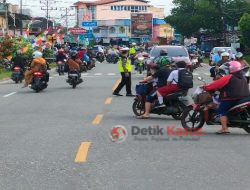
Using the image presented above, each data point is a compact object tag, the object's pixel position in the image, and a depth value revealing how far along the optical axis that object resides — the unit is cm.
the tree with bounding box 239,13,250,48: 6044
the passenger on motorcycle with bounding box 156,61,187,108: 1415
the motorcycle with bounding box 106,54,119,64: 6006
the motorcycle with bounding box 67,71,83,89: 2517
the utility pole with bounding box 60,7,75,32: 12700
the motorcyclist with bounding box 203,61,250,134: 1192
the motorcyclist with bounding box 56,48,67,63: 3675
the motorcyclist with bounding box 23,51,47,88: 2319
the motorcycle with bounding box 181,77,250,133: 1189
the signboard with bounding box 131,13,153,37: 13312
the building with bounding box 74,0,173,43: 14638
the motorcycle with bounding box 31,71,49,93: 2325
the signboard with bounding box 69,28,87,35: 8681
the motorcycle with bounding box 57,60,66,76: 3682
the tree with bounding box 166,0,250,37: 8681
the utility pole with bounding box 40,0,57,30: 10611
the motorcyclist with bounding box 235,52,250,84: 1928
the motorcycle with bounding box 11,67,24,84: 2917
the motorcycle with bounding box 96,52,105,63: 6312
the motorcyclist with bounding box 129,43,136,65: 4047
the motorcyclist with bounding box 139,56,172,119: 1470
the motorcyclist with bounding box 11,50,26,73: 2936
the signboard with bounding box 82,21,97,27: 10444
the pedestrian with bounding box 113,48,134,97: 2081
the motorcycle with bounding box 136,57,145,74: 3581
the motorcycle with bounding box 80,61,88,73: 3924
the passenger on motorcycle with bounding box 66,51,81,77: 2514
